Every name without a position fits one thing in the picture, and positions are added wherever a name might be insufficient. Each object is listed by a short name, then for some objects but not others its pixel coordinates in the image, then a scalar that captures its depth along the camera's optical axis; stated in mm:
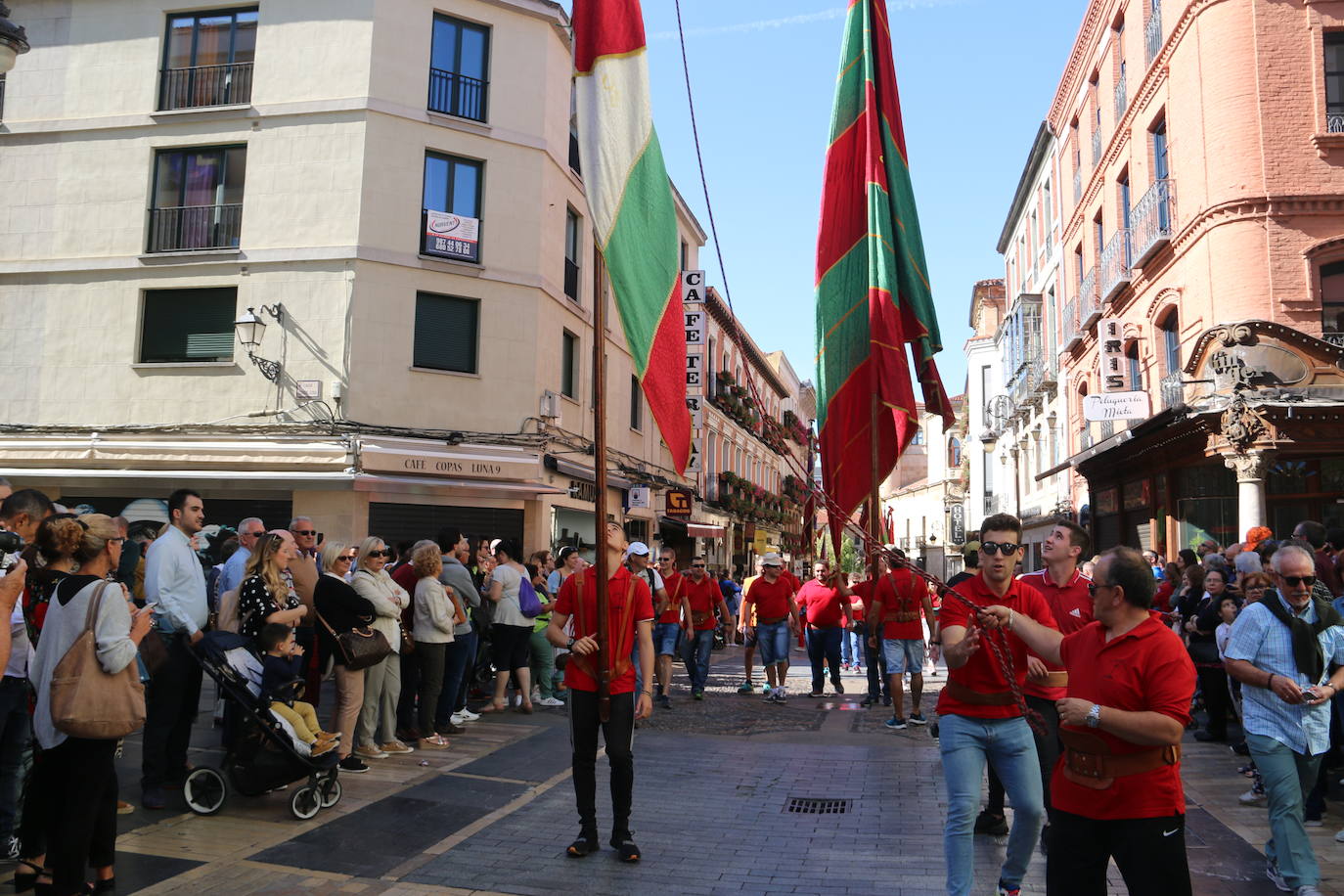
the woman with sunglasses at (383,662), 8172
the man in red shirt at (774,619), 12852
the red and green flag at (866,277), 6574
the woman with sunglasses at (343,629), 7641
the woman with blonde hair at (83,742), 4477
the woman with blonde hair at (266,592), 6871
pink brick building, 15477
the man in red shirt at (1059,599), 5273
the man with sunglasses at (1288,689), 5102
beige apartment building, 18625
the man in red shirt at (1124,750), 3465
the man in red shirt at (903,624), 10805
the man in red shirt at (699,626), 13398
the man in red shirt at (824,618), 13000
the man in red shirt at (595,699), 5762
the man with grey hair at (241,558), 8164
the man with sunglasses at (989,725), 4566
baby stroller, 6246
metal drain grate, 6941
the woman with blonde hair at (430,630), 9023
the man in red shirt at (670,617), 12469
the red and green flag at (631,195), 5430
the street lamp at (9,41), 7816
